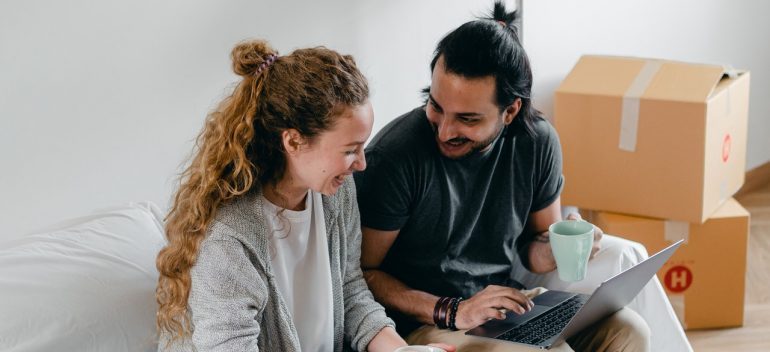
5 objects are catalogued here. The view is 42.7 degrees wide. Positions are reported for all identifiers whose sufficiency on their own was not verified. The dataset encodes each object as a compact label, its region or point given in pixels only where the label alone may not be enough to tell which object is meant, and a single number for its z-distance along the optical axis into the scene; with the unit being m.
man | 1.81
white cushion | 1.50
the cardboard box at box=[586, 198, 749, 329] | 2.69
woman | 1.51
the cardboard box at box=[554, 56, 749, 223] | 2.59
